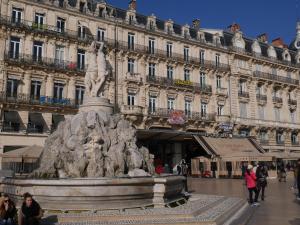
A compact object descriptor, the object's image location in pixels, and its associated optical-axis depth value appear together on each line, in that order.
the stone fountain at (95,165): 8.45
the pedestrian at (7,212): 6.10
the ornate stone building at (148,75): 24.69
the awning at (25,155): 17.97
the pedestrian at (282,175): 23.09
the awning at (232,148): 24.83
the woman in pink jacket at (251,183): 11.09
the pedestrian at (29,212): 6.16
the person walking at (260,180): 11.96
